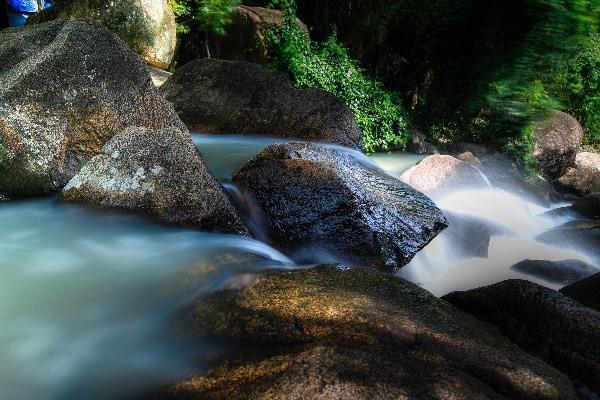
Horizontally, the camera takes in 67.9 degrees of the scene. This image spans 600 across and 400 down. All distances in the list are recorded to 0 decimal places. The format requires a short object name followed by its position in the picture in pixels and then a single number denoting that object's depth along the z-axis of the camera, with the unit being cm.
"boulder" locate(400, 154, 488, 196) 805
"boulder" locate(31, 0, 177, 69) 973
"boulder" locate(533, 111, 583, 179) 1199
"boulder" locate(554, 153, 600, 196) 1227
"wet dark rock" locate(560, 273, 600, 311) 317
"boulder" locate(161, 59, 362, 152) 814
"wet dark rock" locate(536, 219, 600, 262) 711
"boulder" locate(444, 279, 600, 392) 219
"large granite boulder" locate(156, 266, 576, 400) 156
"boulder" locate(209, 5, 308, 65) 1123
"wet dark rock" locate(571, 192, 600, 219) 889
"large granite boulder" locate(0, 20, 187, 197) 396
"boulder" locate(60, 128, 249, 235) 367
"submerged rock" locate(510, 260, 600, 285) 570
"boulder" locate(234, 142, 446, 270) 410
